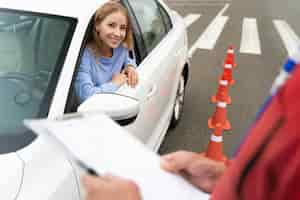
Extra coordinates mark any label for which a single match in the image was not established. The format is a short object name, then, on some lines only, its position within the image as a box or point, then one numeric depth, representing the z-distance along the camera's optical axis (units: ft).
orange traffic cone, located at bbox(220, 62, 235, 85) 14.55
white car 5.98
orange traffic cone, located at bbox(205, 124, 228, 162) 12.45
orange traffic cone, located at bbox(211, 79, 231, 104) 13.76
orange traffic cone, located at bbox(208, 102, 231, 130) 13.16
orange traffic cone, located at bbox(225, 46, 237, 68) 14.98
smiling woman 8.57
